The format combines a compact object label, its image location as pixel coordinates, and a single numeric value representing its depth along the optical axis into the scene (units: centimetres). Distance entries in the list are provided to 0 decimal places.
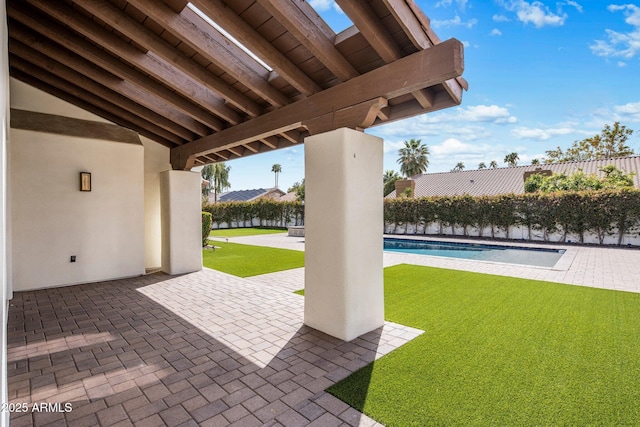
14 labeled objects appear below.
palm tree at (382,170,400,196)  3969
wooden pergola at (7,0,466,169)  381
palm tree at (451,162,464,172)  6259
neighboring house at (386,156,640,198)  2384
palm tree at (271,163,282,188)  7194
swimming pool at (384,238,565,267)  1251
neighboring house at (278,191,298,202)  4843
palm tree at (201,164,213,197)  5013
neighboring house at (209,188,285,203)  5275
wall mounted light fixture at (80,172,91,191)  758
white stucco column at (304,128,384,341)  457
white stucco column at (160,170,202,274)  880
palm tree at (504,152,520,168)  4303
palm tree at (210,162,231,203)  5103
